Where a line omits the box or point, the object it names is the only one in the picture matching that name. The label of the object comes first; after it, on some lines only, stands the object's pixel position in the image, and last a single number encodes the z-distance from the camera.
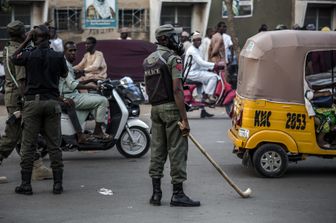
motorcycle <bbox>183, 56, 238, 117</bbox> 15.95
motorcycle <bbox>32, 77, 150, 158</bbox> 11.02
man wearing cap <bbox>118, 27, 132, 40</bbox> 19.41
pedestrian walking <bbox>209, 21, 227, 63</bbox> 18.91
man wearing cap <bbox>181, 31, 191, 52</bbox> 19.48
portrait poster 21.44
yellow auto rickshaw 9.58
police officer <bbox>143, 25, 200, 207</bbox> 7.96
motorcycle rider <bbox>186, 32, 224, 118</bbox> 15.96
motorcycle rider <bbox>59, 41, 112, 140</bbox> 10.75
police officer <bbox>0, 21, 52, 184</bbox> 9.24
